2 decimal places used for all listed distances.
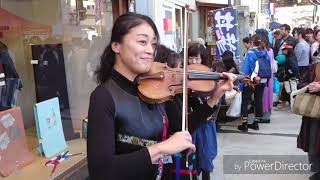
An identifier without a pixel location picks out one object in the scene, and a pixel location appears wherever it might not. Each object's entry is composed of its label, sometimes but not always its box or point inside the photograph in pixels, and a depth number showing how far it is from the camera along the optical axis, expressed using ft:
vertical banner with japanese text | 27.37
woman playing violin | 4.30
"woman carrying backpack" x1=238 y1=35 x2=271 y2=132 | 20.80
